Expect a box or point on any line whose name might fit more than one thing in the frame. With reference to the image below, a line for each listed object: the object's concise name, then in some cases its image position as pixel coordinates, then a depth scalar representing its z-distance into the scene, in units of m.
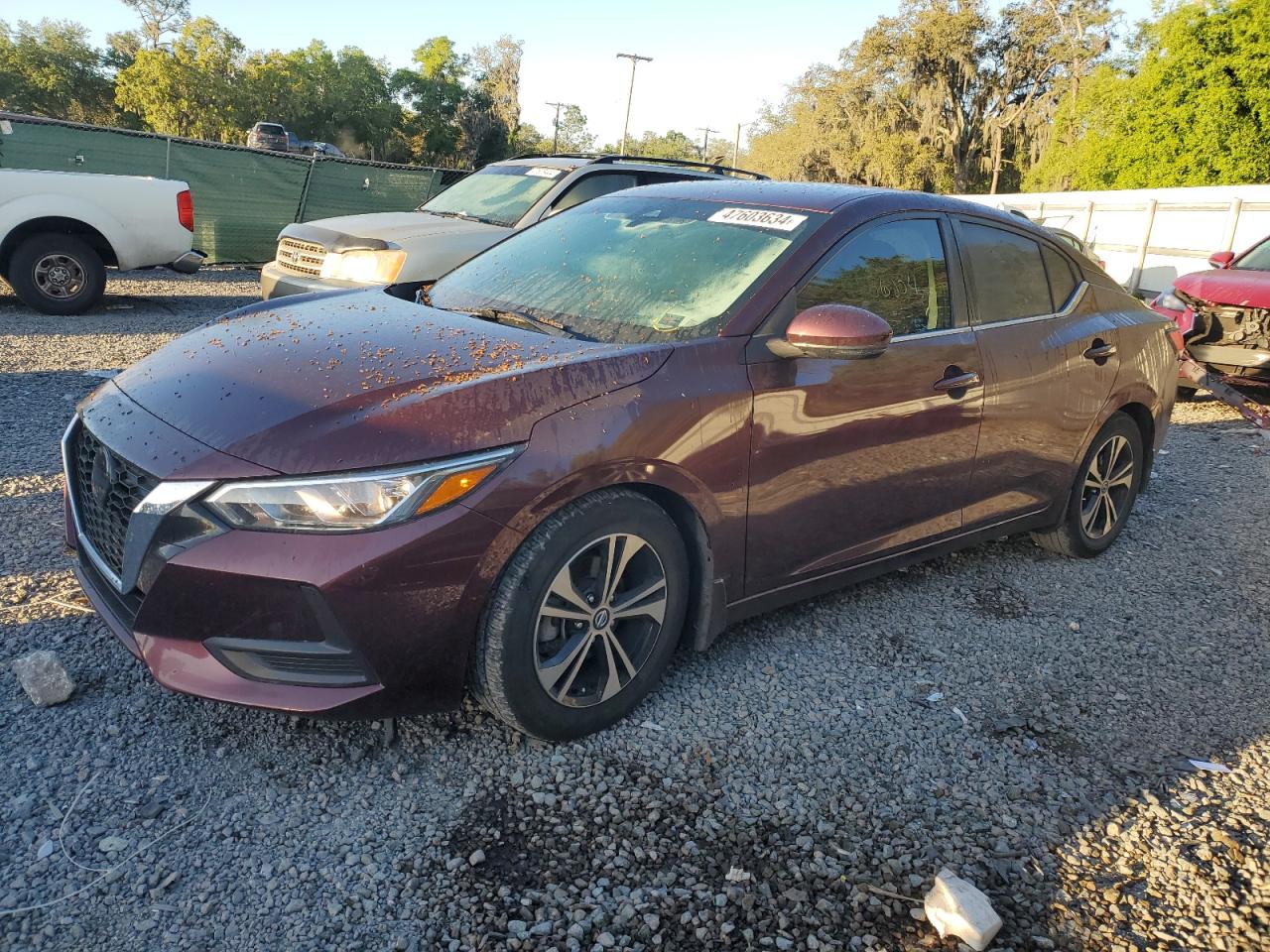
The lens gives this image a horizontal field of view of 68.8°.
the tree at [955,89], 43.66
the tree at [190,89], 49.19
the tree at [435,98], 63.12
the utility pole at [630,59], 50.88
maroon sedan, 2.39
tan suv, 7.61
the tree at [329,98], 54.94
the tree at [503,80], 67.81
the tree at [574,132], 104.56
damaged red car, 8.36
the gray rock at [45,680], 2.85
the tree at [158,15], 67.88
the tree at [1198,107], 25.05
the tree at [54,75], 56.78
